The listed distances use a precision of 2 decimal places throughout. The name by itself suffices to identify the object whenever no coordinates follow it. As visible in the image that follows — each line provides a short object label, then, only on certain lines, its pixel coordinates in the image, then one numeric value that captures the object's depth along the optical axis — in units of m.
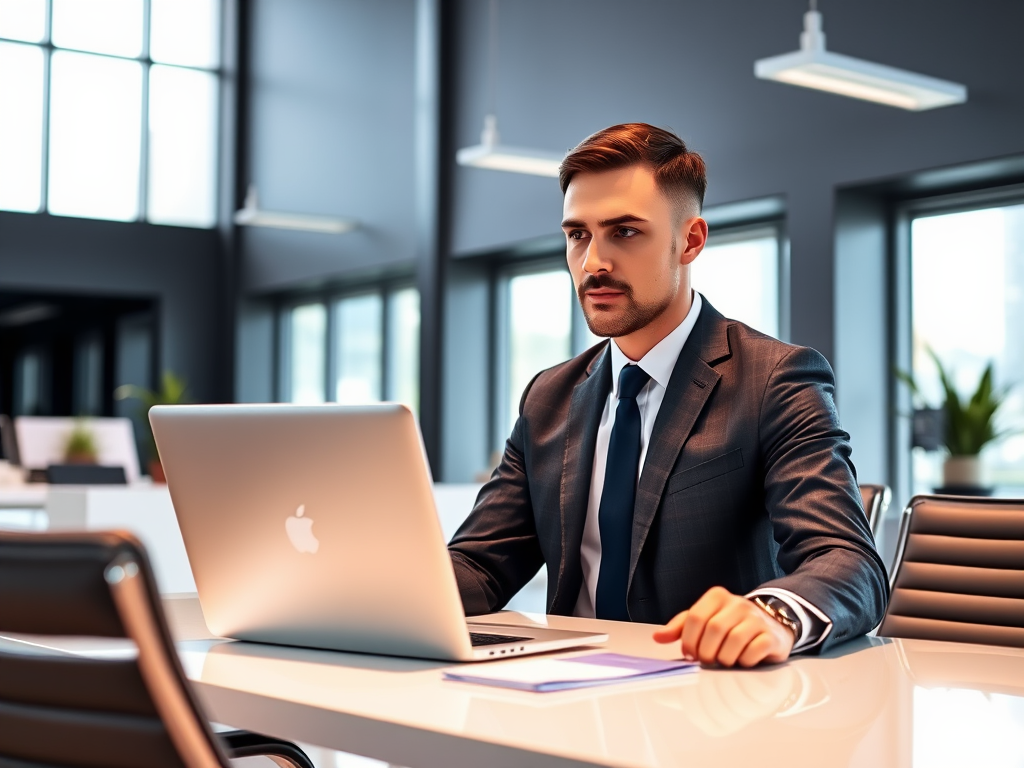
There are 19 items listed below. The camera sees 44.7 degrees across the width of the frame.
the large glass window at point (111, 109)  10.22
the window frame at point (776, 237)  6.38
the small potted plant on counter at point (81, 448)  6.33
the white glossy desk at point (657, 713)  0.88
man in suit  1.56
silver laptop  1.15
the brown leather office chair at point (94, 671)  0.67
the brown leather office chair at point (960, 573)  1.67
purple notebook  1.08
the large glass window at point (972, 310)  5.46
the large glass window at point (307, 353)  10.50
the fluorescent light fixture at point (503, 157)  6.13
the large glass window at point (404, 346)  9.24
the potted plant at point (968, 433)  4.96
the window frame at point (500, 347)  8.41
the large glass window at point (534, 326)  7.92
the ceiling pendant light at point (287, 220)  8.66
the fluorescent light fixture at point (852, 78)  4.50
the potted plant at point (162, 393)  9.66
